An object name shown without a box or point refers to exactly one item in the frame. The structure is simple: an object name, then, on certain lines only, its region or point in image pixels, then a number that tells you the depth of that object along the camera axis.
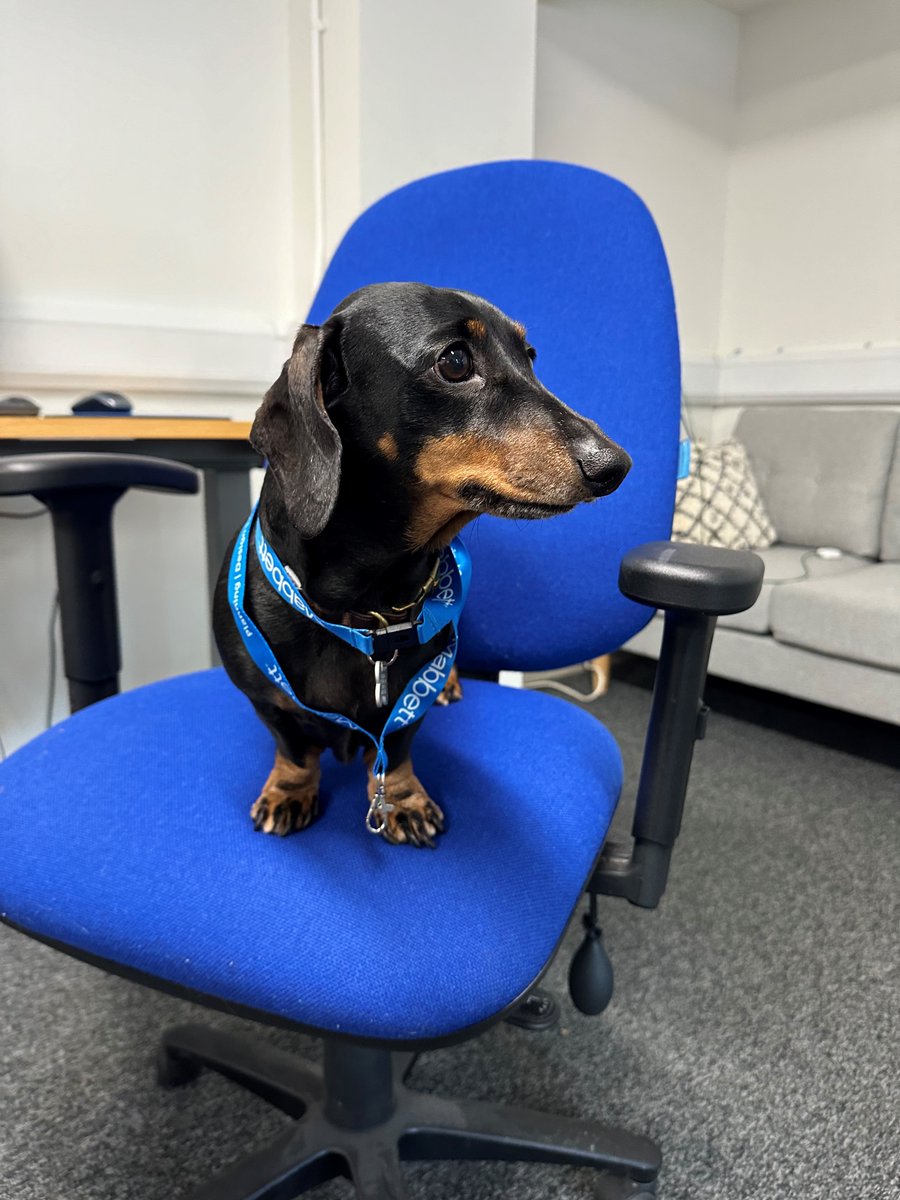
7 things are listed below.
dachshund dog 0.57
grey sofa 2.06
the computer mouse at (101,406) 1.33
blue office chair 0.51
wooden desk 1.05
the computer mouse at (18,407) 1.16
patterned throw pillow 2.55
